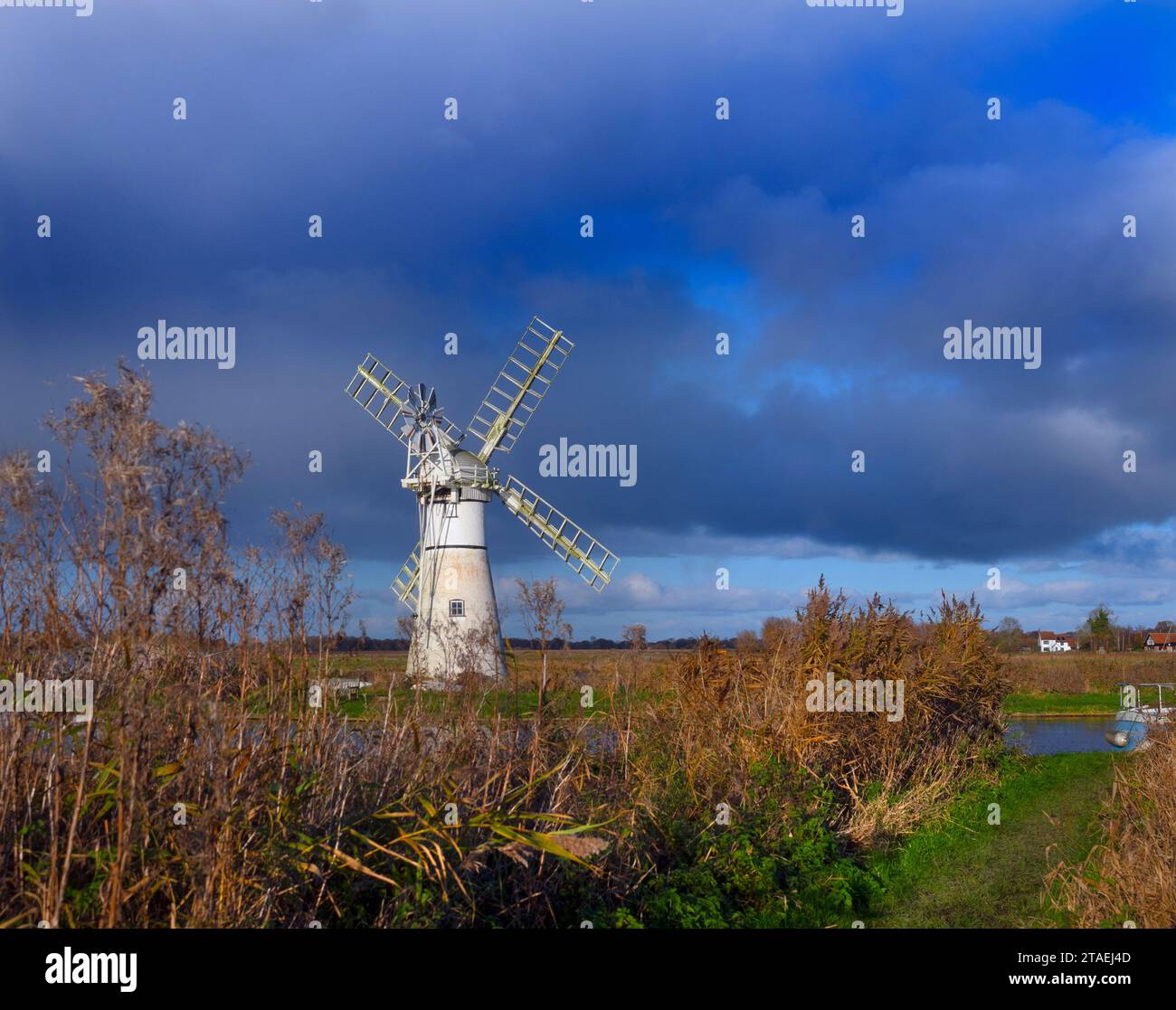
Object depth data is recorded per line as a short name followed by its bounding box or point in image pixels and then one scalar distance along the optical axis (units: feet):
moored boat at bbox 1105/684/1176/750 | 57.21
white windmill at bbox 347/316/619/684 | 86.02
